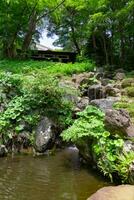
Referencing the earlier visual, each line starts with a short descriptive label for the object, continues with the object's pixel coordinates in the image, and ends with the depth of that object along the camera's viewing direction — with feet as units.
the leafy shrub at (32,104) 18.58
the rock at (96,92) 24.22
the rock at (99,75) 31.26
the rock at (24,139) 17.89
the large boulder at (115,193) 9.17
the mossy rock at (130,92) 23.98
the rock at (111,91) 24.24
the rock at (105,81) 27.86
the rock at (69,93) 20.17
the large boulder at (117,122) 13.24
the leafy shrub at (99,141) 12.53
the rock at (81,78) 27.32
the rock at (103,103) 18.76
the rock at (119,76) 30.21
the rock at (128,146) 12.74
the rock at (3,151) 16.72
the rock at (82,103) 20.22
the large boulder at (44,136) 17.35
